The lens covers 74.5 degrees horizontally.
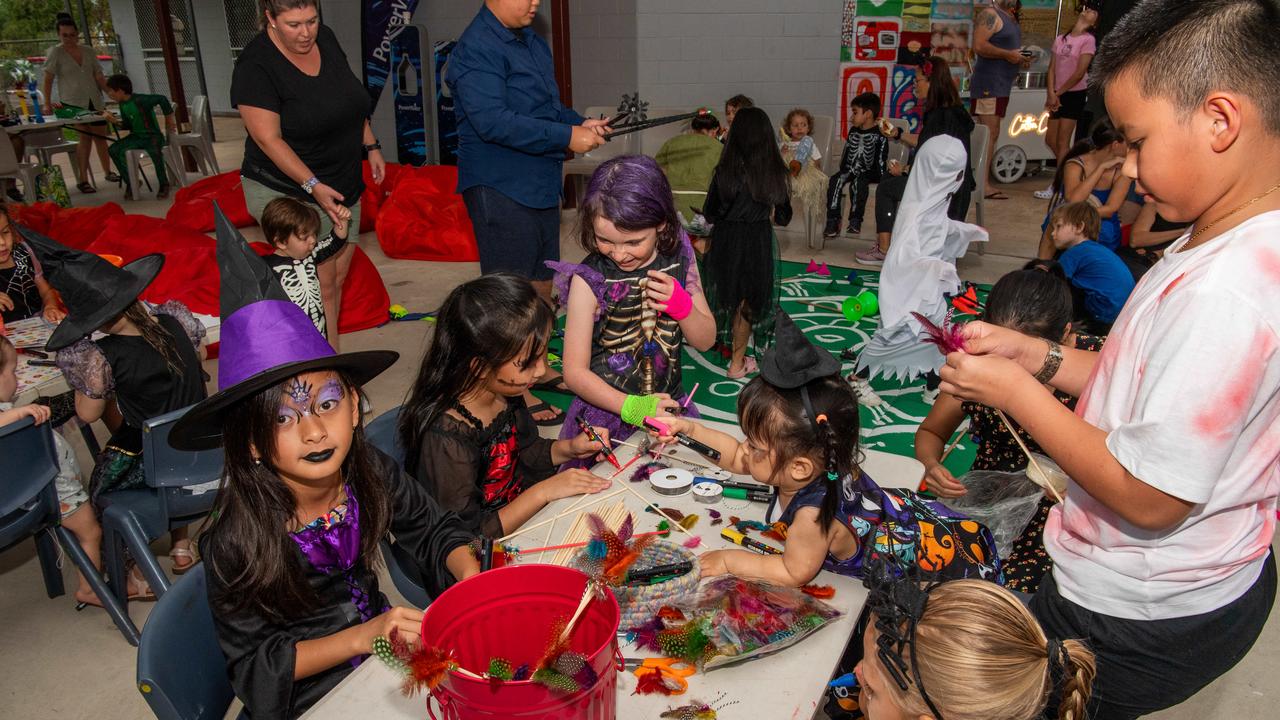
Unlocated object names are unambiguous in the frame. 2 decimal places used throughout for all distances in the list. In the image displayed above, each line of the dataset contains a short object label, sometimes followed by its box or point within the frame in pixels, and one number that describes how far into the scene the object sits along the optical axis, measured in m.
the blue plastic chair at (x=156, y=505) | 2.61
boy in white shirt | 1.11
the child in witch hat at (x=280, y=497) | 1.54
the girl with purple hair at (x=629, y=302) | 2.39
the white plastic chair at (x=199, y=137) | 9.77
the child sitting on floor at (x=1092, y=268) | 4.09
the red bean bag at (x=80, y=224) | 6.14
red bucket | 1.22
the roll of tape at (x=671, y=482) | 2.02
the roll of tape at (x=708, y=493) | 1.99
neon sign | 9.55
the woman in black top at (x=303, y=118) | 3.62
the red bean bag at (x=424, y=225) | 7.14
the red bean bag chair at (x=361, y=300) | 5.58
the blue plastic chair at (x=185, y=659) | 1.47
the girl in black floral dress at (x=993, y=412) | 2.49
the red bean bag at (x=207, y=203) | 7.38
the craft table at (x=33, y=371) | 2.81
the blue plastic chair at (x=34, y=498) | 2.51
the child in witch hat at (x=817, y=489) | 1.66
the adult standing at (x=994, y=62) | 8.58
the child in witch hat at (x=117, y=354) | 2.72
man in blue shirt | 3.42
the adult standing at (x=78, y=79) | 10.05
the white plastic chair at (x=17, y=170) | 8.15
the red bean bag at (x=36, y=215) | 6.21
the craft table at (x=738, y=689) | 1.37
